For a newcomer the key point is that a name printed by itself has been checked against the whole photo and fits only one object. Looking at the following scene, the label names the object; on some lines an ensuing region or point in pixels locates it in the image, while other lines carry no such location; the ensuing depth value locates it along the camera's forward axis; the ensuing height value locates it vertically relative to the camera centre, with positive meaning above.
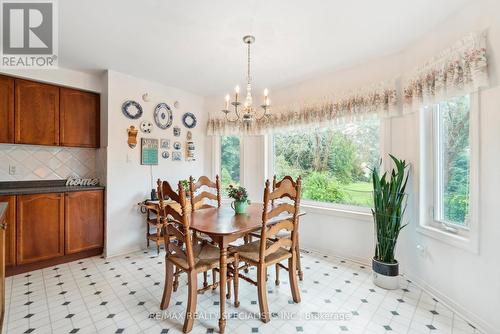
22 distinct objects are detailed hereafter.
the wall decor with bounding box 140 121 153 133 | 3.41 +0.60
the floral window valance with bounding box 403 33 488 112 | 1.70 +0.77
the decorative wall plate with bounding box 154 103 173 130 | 3.58 +0.81
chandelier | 2.12 +0.55
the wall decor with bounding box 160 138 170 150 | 3.65 +0.36
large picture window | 2.93 +0.10
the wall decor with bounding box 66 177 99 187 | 3.23 -0.22
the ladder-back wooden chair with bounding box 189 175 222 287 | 2.68 -0.37
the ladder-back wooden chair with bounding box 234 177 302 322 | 1.82 -0.72
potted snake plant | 2.25 -0.55
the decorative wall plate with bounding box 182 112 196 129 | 3.96 +0.81
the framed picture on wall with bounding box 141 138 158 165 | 3.42 +0.23
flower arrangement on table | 2.35 -0.33
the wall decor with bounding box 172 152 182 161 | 3.81 +0.17
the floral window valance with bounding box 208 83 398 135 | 2.57 +0.72
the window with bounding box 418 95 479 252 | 1.82 -0.04
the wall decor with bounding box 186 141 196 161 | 3.98 +0.28
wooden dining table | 1.73 -0.49
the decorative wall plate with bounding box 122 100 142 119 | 3.24 +0.82
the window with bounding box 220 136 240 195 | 4.17 +0.12
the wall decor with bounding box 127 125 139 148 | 3.27 +0.43
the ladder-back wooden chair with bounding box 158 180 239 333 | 1.71 -0.75
